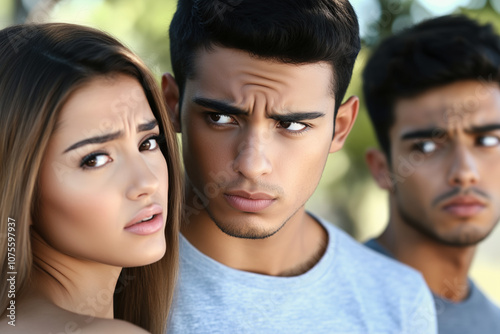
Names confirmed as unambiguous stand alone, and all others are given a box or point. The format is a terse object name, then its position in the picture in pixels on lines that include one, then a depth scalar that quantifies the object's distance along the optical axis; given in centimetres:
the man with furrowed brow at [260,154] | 239
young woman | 187
